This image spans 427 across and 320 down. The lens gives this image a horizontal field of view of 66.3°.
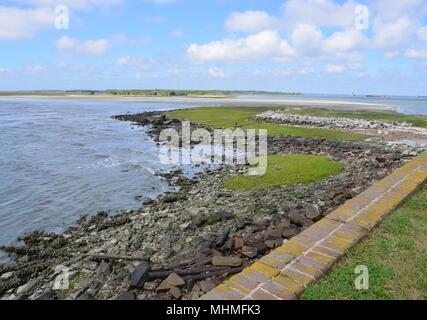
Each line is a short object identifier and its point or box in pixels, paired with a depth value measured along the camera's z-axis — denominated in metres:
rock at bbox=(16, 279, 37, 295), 6.46
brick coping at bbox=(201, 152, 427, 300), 3.78
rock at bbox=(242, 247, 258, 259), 5.78
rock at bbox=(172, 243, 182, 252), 7.38
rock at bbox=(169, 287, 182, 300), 4.60
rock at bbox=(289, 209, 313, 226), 6.98
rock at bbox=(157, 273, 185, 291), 4.87
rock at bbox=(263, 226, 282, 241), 6.50
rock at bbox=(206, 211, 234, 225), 8.78
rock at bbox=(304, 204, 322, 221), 7.19
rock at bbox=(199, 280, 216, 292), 4.66
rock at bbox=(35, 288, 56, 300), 5.83
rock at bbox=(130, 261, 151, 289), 5.27
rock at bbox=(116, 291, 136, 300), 4.73
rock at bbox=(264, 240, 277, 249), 6.01
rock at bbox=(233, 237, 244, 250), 6.27
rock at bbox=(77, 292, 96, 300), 5.47
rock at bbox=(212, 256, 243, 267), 5.41
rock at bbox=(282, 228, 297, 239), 6.44
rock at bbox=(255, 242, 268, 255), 5.92
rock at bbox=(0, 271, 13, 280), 7.11
